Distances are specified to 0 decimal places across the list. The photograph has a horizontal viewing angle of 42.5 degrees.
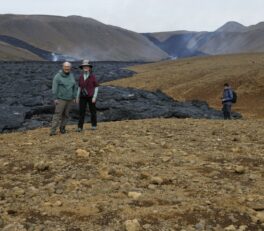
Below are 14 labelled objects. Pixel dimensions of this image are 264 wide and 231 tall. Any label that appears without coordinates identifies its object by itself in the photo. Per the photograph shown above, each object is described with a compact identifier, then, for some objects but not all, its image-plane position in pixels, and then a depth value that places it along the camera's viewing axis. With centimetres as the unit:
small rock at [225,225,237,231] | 370
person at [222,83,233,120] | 1202
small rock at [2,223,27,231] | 371
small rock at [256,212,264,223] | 384
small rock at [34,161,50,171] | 518
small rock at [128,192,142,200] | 431
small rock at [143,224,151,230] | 371
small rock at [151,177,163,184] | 468
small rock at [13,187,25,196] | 446
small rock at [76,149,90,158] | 565
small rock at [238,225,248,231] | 370
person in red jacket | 755
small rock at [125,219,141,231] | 367
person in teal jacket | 737
